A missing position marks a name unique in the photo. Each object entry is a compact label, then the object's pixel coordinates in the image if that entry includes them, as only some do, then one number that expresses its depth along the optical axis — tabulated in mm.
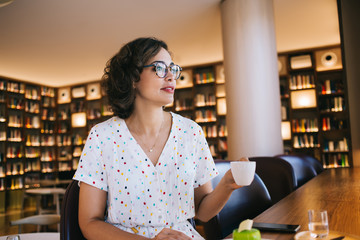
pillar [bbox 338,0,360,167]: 3766
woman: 1273
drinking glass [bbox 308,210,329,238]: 846
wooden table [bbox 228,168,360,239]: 968
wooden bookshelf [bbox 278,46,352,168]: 6836
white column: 4105
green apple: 705
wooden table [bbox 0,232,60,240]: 1644
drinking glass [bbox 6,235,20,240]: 1203
